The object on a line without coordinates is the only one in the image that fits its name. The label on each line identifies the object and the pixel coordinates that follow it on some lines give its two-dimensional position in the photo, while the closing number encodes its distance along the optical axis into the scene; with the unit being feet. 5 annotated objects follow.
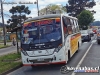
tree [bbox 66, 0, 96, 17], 154.31
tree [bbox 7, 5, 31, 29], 122.62
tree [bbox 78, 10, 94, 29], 122.84
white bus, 20.41
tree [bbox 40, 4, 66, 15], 161.36
